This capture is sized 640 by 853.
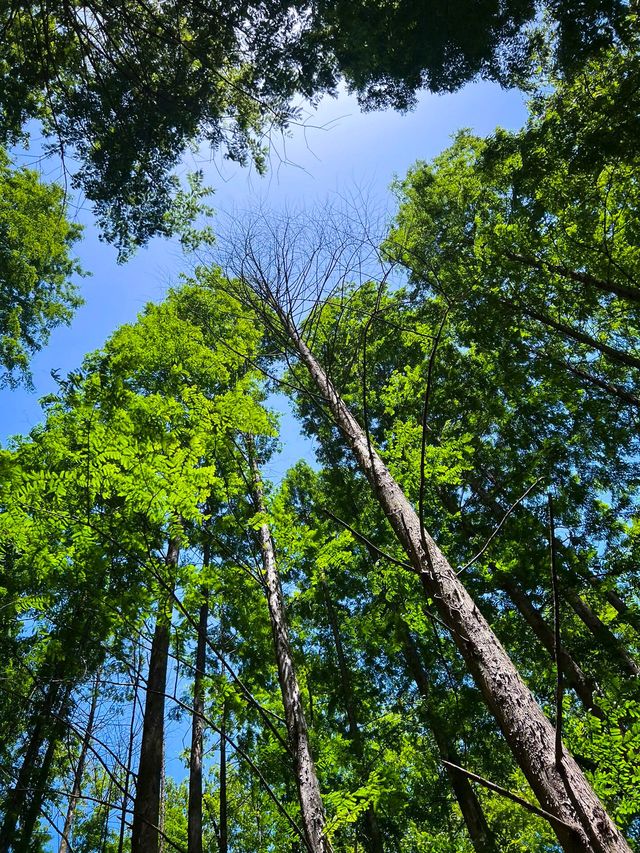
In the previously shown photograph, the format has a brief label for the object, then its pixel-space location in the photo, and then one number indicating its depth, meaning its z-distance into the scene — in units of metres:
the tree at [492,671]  1.67
